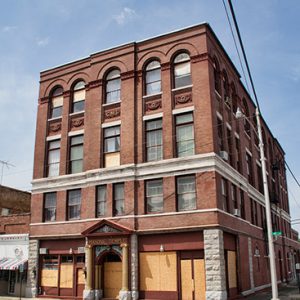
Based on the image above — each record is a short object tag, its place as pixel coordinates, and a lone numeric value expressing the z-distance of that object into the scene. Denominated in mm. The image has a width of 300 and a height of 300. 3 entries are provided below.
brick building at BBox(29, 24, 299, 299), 24172
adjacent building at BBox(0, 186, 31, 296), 29520
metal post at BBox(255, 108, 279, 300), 17445
